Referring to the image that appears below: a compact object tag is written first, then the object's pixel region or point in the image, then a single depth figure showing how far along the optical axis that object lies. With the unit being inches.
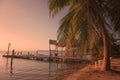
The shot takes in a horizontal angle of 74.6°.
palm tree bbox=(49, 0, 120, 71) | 188.9
